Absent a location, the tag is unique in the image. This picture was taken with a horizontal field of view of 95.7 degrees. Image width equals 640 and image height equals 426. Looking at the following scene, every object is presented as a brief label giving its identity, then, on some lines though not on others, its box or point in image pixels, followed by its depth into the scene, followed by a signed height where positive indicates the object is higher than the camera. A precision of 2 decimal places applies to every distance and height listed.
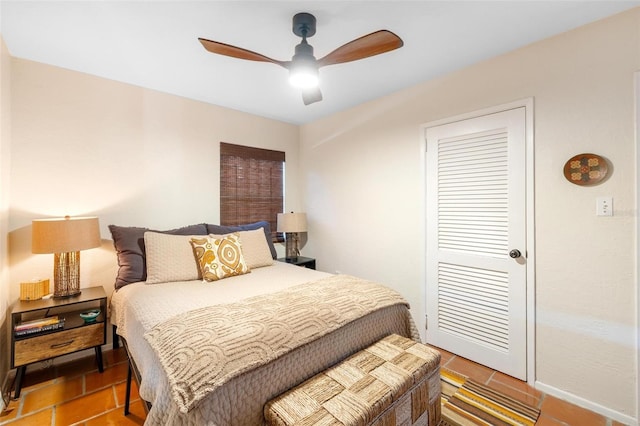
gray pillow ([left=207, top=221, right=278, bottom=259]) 2.87 -0.18
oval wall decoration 1.81 +0.28
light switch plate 1.79 +0.04
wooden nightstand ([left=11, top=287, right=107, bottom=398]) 1.95 -0.88
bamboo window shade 3.42 +0.34
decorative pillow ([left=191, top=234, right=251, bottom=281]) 2.32 -0.38
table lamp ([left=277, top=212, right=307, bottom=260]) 3.61 -0.19
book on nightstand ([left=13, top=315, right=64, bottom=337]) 1.95 -0.79
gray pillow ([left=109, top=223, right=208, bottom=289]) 2.29 -0.34
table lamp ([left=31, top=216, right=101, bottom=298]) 2.07 -0.23
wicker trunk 1.14 -0.78
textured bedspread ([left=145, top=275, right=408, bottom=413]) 1.09 -0.55
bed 1.12 -0.56
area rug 1.79 -1.28
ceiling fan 1.63 +0.94
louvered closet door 2.19 -0.22
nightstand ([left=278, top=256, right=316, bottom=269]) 3.52 -0.60
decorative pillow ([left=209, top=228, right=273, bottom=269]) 2.70 -0.35
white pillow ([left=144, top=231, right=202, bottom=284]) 2.26 -0.38
